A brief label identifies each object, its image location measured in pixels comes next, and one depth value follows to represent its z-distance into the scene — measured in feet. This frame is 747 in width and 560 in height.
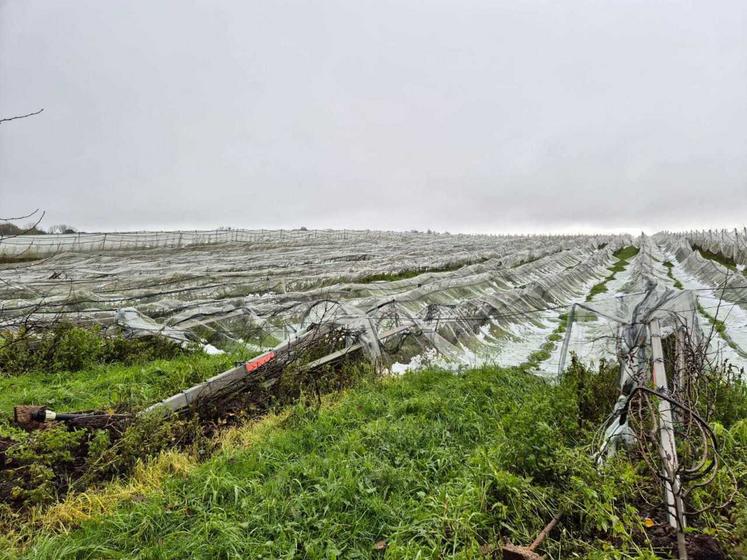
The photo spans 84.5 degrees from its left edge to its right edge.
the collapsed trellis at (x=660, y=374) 8.70
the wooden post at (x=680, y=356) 12.78
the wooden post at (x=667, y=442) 7.15
